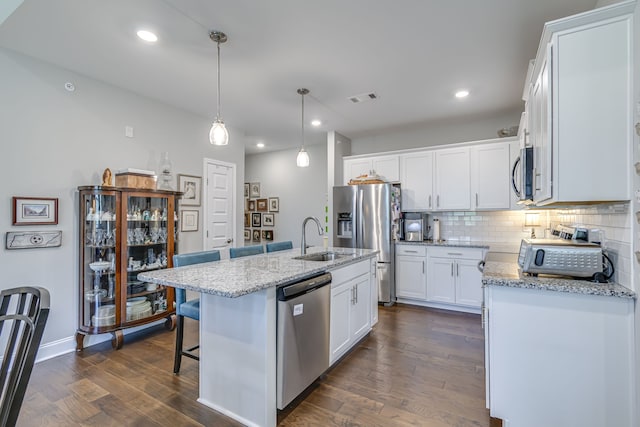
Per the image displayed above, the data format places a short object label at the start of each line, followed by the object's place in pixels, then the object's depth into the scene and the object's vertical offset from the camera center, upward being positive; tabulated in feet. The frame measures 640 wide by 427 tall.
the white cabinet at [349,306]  8.15 -2.73
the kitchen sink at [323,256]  9.77 -1.35
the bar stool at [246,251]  9.37 -1.16
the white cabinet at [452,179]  13.91 +1.67
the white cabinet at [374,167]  15.46 +2.54
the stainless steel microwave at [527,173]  6.82 +0.97
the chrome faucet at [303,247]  9.83 -1.06
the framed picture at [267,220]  21.02 -0.35
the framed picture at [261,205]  21.36 +0.71
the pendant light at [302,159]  10.84 +2.01
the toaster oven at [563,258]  5.40 -0.80
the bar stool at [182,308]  7.85 -2.43
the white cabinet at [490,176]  13.10 +1.71
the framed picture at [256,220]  21.66 -0.35
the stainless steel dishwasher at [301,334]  6.17 -2.64
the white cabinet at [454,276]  12.95 -2.67
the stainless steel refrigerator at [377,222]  14.30 -0.34
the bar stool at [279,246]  11.12 -1.19
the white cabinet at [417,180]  14.67 +1.72
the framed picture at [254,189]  21.79 +1.88
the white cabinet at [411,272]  14.01 -2.67
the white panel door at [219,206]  14.15 +0.45
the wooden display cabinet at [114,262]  9.62 -1.54
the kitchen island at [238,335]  5.84 -2.45
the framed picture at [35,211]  8.54 +0.12
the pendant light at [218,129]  7.73 +2.21
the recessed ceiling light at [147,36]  7.58 +4.57
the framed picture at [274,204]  20.77 +0.76
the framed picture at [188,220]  13.05 -0.24
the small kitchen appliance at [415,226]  15.07 -0.55
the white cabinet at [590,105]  4.74 +1.80
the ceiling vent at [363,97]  11.62 +4.62
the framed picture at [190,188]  12.91 +1.16
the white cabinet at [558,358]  4.84 -2.46
